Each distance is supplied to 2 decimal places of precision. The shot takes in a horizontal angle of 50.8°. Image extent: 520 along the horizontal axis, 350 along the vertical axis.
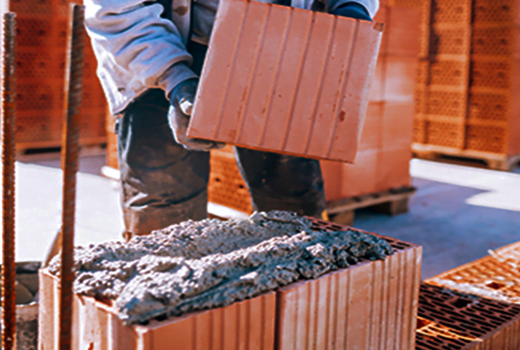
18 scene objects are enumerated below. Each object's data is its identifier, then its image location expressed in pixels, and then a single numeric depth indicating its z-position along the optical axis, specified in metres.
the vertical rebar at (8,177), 1.08
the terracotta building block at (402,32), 3.65
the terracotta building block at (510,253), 2.14
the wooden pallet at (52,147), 5.84
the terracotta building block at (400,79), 3.69
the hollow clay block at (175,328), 0.85
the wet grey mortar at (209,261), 0.91
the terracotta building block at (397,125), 3.71
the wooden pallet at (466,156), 5.50
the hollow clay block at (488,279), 1.86
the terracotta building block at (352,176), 3.45
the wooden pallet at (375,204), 3.52
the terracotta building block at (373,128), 3.58
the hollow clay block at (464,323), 1.49
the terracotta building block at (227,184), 3.38
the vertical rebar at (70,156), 0.80
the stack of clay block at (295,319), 0.88
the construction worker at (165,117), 1.53
